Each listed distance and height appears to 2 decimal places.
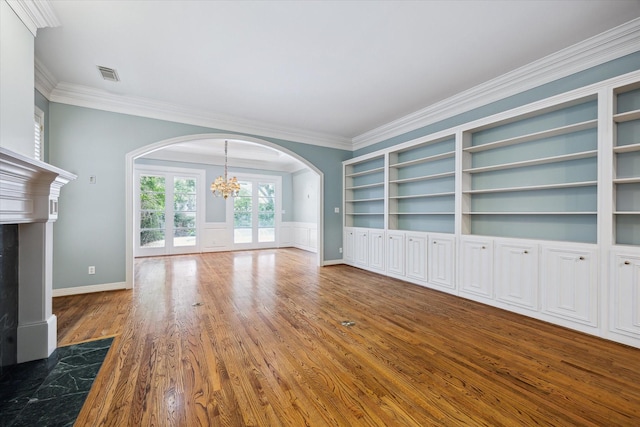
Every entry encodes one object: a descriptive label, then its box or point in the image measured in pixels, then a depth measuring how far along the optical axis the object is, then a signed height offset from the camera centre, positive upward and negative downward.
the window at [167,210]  7.49 +0.09
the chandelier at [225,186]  7.27 +0.74
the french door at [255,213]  8.88 +0.02
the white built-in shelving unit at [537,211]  2.60 +0.05
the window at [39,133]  3.52 +1.06
